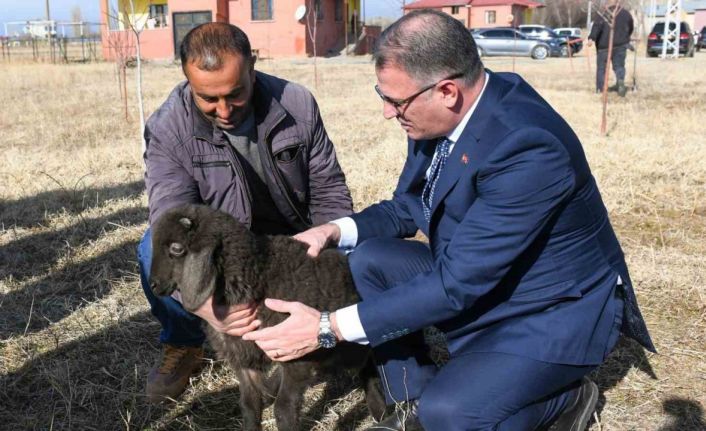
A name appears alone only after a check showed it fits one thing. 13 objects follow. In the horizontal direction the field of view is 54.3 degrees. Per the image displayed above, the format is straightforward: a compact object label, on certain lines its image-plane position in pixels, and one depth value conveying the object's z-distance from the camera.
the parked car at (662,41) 37.59
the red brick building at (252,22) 40.12
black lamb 2.99
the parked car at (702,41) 46.31
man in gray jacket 3.42
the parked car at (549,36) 39.84
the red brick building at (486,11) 57.16
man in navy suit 2.61
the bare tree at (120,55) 13.63
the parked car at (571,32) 47.59
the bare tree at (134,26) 8.45
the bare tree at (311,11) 39.53
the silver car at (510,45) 39.00
